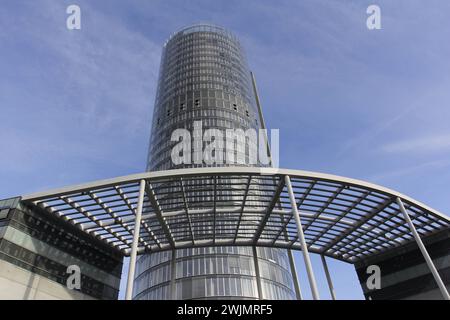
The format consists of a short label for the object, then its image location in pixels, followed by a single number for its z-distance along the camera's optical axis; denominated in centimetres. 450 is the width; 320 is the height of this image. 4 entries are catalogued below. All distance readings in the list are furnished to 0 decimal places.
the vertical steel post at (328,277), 3069
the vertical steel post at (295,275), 3001
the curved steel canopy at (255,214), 2233
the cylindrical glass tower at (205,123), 4288
